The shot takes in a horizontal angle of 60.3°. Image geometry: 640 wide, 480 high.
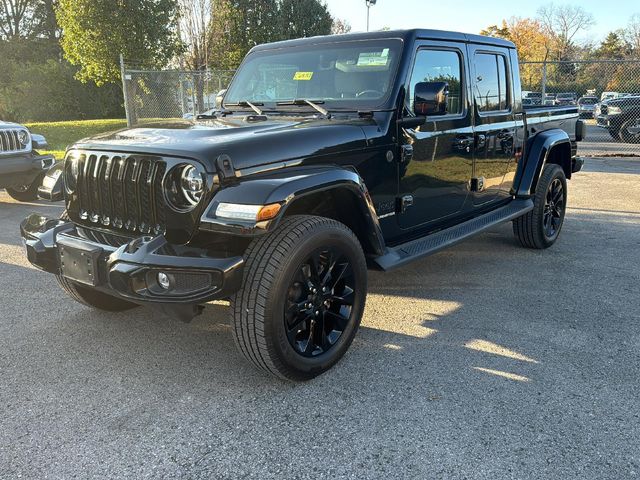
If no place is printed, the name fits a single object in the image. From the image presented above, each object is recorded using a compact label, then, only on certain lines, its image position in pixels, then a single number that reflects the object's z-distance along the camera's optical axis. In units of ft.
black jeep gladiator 8.72
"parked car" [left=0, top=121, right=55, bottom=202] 23.31
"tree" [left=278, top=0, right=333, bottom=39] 91.25
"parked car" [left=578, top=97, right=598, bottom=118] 88.58
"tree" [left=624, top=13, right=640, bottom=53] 186.72
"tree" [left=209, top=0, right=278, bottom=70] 80.69
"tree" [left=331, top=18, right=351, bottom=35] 161.65
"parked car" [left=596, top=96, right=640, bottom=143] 49.49
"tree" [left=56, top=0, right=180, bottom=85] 54.49
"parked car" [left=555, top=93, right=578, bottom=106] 78.29
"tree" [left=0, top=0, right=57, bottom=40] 102.53
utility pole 85.18
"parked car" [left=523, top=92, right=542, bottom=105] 71.00
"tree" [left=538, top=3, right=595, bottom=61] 190.79
